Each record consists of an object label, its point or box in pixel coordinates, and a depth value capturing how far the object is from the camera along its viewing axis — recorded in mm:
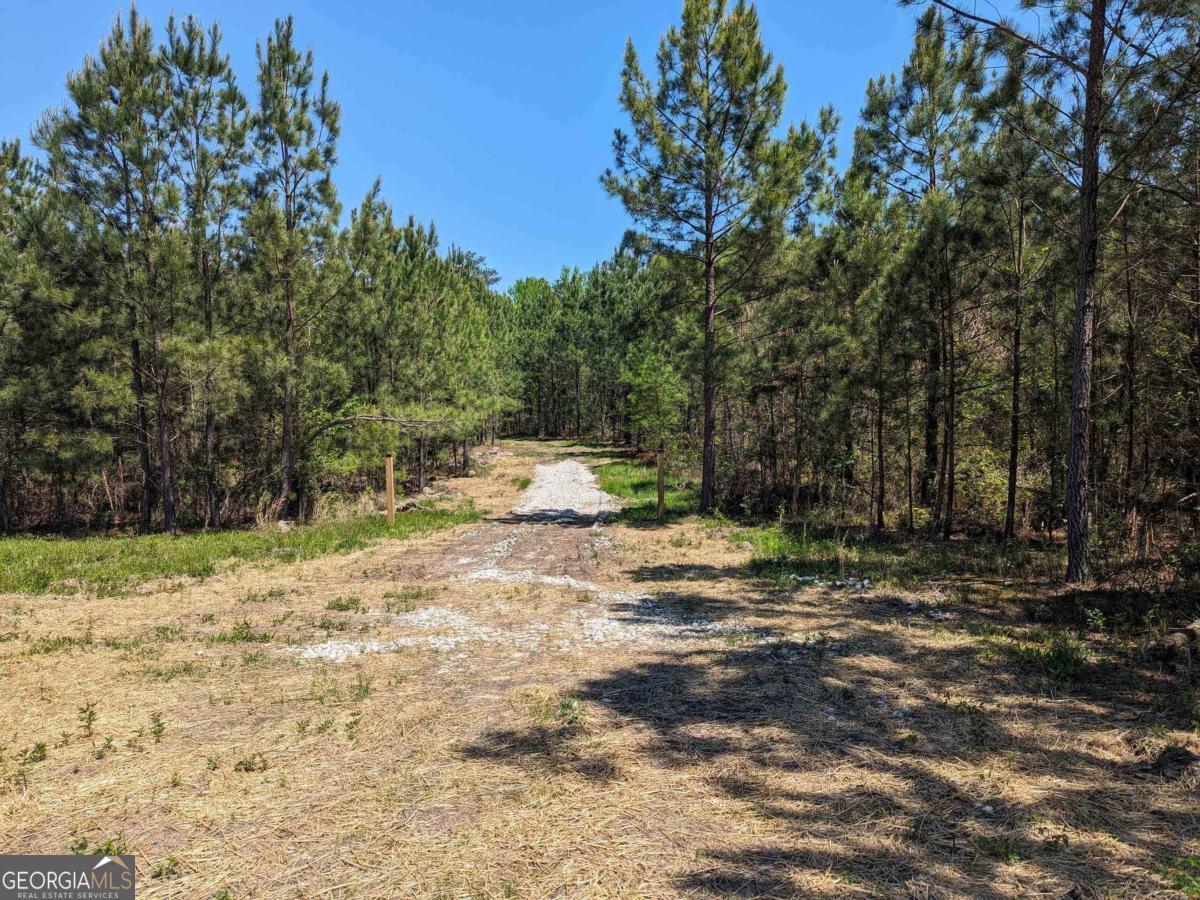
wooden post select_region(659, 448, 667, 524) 13962
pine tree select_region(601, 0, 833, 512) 12766
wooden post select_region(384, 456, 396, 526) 13515
